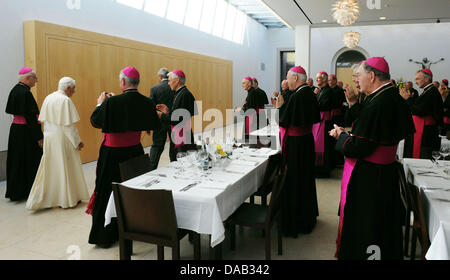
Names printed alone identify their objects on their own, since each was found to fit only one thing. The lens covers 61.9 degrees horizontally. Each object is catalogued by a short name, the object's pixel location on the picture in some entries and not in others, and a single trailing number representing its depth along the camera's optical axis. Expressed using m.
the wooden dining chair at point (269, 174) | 3.86
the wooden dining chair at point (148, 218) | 2.79
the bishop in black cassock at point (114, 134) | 3.82
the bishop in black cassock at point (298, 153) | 4.25
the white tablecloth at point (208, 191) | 2.89
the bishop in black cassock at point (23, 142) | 5.36
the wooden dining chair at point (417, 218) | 2.70
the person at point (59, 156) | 4.95
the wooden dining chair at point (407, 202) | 3.24
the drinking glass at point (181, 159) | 3.65
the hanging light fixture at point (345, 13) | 7.41
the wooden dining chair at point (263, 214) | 3.32
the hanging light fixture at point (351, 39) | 12.03
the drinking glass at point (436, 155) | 3.73
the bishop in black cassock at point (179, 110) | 6.04
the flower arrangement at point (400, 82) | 14.61
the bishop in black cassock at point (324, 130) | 7.09
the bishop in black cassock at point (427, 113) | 6.00
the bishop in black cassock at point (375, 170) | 2.93
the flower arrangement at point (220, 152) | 3.86
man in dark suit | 6.93
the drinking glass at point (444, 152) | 3.71
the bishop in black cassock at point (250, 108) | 9.35
